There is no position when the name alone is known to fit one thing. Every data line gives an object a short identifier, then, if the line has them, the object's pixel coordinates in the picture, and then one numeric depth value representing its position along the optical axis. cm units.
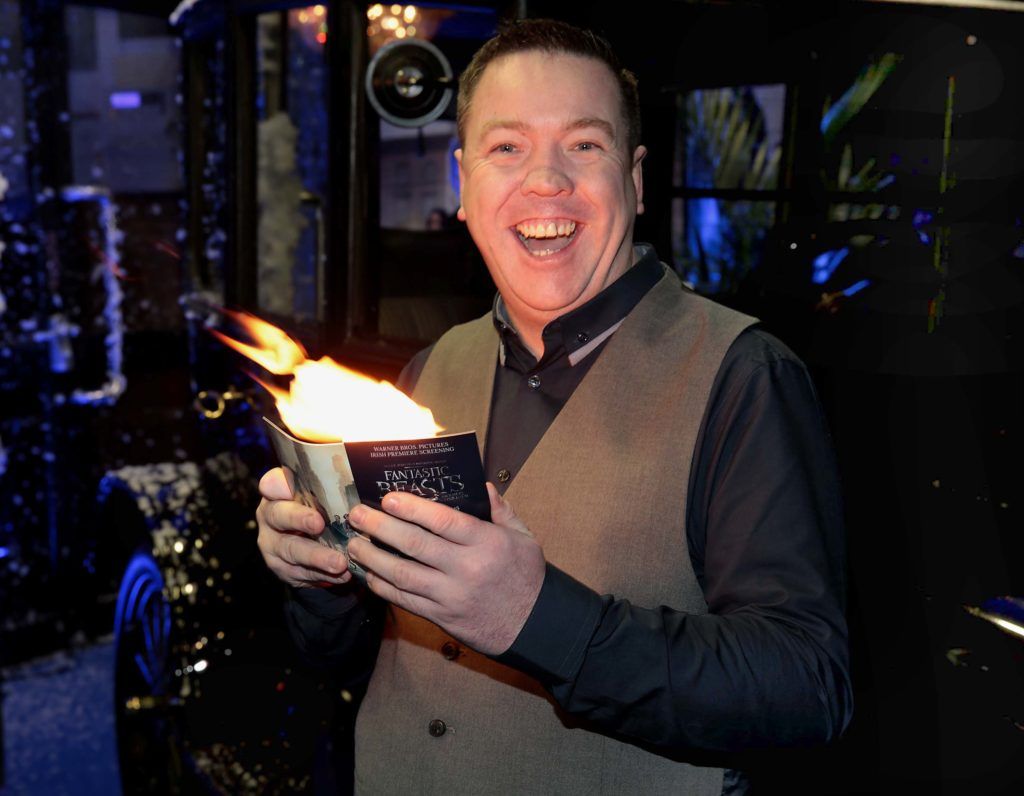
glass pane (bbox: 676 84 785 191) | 216
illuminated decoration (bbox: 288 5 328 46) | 272
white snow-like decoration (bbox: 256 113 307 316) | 311
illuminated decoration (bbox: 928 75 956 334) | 190
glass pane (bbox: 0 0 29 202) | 498
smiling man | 125
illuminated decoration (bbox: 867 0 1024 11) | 184
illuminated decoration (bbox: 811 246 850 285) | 208
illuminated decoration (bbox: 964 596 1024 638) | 163
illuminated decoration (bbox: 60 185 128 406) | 533
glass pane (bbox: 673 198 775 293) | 218
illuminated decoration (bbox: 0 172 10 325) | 501
